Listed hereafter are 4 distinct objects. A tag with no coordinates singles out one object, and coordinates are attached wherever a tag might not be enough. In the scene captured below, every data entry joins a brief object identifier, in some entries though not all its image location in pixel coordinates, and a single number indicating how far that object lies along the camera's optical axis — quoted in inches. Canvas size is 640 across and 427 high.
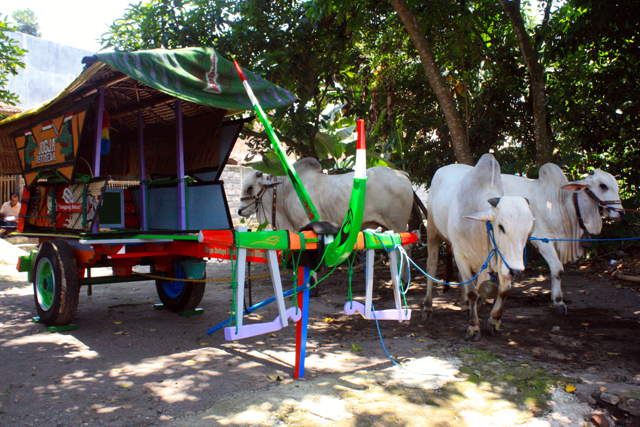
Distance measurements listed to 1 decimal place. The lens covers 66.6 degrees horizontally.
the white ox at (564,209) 216.5
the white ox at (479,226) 149.6
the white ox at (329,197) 258.5
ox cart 163.0
